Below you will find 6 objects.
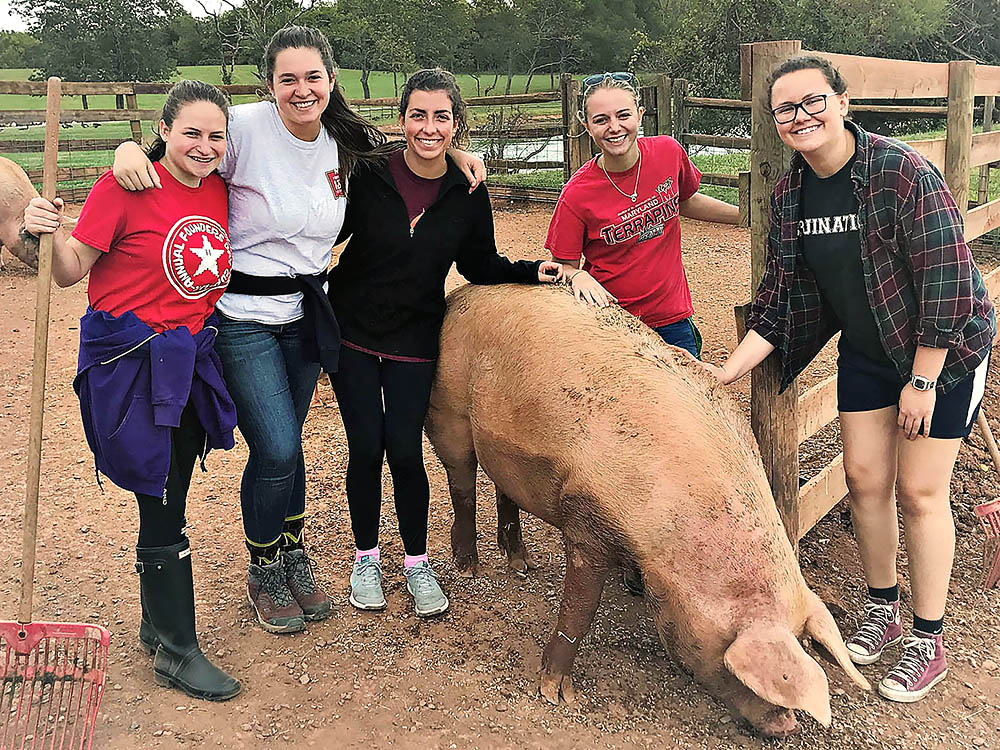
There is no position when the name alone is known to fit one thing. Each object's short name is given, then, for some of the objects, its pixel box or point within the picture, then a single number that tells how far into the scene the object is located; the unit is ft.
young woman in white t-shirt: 9.72
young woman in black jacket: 10.59
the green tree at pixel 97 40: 130.41
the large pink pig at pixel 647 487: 8.63
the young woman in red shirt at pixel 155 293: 8.86
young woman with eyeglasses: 9.01
